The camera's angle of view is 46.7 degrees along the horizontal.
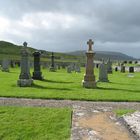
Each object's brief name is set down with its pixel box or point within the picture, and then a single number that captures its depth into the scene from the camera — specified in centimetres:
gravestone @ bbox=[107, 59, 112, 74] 1975
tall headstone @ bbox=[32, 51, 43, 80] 1272
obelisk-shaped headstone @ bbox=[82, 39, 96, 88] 1029
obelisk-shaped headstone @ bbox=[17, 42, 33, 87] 1020
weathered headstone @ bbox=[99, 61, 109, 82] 1253
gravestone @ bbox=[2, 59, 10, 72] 1783
